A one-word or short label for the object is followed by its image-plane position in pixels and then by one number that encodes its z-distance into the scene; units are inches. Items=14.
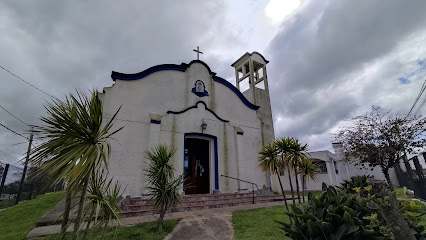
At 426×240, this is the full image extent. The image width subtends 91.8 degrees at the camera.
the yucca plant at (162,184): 198.7
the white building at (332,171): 686.5
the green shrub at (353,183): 143.6
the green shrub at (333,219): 83.6
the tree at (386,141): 415.8
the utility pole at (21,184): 414.3
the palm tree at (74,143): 114.0
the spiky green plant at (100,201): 128.1
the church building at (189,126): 355.3
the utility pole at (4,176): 360.4
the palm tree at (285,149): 254.9
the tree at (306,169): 339.5
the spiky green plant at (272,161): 264.1
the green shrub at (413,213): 82.9
